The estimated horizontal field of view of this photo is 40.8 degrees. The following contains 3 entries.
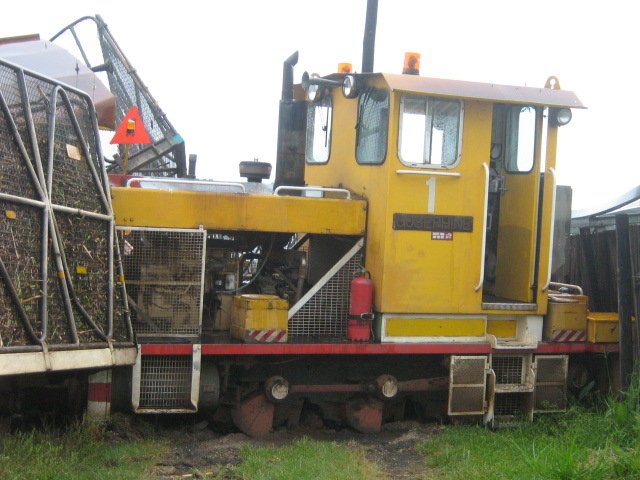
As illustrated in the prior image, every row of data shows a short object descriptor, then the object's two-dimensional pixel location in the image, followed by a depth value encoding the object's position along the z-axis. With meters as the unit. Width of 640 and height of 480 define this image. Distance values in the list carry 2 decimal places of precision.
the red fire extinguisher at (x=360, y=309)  7.39
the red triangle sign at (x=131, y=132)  9.30
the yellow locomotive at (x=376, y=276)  7.21
